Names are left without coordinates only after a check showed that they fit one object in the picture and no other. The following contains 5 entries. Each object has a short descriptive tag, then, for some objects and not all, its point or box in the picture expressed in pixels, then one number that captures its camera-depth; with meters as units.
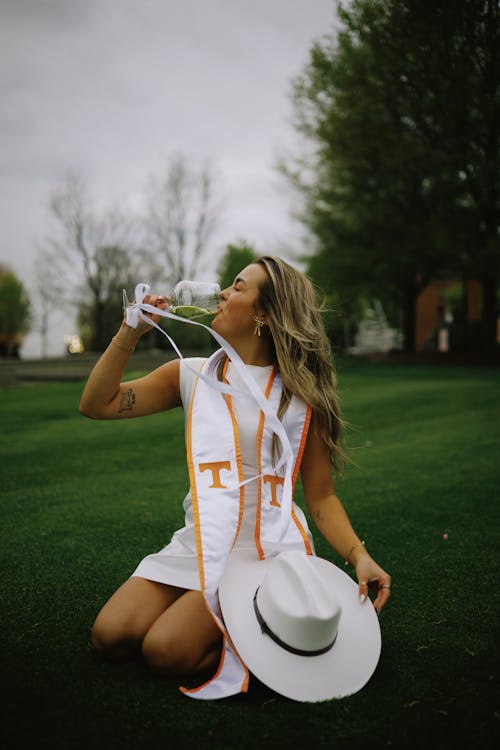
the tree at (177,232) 45.03
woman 2.46
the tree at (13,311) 65.00
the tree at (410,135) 20.92
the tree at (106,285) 45.00
